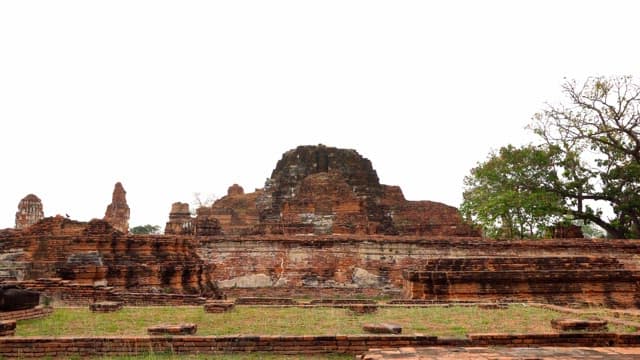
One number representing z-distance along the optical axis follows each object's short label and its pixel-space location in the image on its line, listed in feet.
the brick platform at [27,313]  28.99
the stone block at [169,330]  22.62
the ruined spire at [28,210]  111.24
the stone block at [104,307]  31.83
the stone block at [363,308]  32.60
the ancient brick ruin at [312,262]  42.42
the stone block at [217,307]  31.99
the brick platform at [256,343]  20.97
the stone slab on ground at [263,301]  39.09
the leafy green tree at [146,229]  232.61
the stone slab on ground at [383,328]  22.86
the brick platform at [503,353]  17.87
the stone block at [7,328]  23.26
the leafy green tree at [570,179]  80.18
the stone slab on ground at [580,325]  24.00
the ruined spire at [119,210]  134.10
